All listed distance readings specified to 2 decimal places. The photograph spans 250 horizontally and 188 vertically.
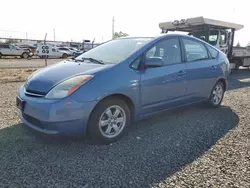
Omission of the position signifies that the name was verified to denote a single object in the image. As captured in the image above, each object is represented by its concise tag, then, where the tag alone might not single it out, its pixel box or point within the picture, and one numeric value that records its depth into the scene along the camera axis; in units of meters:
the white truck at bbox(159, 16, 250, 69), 9.88
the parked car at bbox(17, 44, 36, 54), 30.54
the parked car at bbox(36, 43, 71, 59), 28.39
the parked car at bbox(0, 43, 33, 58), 25.86
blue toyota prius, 3.00
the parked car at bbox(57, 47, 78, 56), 30.22
